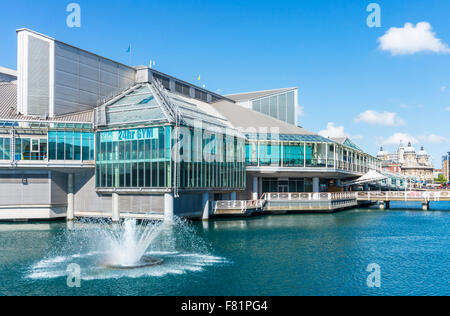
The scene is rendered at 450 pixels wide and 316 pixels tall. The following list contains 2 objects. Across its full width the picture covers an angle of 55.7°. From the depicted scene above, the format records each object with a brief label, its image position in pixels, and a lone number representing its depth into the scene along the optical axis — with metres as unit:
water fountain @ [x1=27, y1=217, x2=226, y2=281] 29.48
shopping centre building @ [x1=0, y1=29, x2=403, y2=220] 55.94
